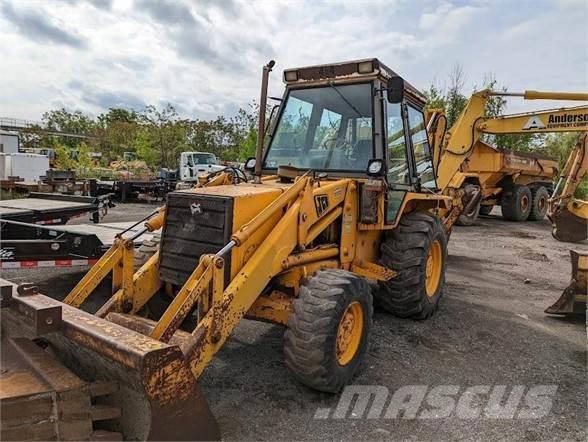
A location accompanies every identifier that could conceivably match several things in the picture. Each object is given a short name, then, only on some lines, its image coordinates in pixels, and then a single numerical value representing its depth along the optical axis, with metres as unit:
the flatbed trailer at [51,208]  5.77
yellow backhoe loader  2.33
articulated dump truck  13.27
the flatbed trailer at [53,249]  4.41
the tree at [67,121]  52.66
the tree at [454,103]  23.17
